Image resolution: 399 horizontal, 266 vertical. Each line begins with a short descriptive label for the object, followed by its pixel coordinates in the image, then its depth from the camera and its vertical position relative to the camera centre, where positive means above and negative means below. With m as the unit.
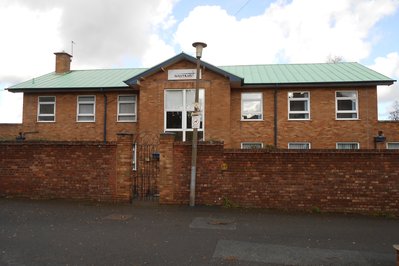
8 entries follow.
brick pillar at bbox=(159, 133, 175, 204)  11.28 -0.74
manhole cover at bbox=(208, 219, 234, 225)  8.91 -1.87
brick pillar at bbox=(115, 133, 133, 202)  11.52 -0.67
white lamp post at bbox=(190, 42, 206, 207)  10.97 +0.53
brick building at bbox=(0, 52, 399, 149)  18.14 +2.18
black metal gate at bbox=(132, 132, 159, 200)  12.53 -1.23
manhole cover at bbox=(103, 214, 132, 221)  9.20 -1.86
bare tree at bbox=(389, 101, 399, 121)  48.89 +4.84
